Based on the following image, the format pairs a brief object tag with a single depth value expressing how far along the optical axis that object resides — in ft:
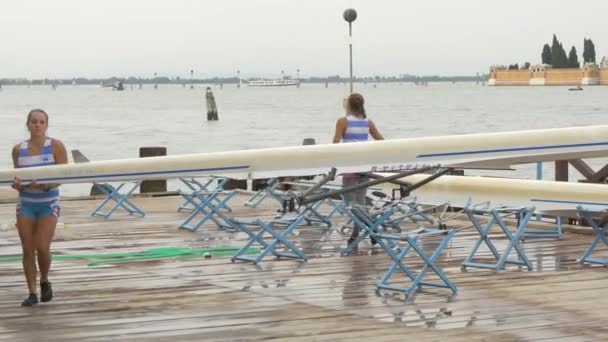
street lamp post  51.41
